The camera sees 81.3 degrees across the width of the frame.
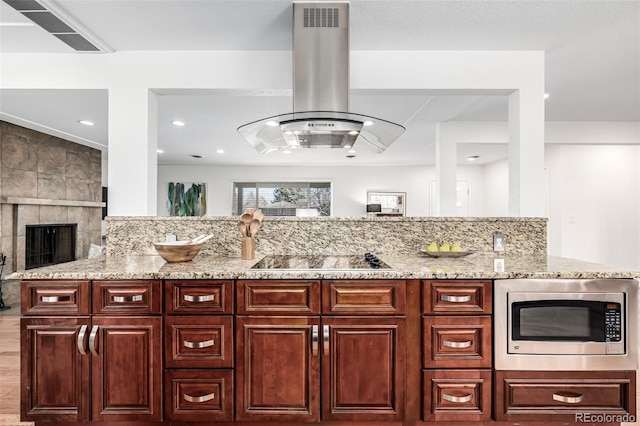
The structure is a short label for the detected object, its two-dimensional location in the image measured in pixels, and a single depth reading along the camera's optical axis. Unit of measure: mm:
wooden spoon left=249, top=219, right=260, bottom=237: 2363
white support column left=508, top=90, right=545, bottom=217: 2627
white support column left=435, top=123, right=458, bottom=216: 4398
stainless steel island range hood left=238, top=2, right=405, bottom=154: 2082
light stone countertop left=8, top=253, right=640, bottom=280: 1786
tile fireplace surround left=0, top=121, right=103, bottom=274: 4801
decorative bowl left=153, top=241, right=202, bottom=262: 2102
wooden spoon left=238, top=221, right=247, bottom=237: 2357
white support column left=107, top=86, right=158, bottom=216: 2598
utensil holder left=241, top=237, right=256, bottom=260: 2318
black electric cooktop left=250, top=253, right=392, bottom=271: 2053
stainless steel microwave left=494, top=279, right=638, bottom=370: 1780
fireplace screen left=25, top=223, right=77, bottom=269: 5270
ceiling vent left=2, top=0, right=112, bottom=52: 2014
